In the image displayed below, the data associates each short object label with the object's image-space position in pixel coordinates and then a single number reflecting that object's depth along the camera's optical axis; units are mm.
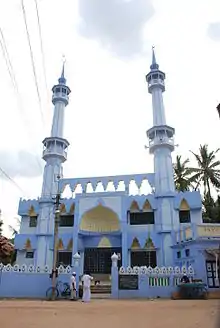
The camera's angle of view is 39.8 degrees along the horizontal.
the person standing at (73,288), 15672
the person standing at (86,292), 14336
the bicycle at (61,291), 16734
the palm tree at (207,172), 33406
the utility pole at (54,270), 16141
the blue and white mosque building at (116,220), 24156
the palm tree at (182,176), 34697
